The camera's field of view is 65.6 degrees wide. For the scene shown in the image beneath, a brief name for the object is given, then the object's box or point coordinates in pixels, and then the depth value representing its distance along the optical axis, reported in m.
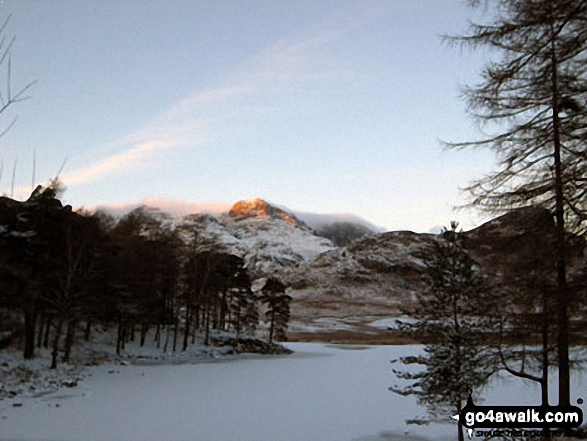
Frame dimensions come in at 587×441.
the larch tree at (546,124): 8.07
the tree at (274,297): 57.94
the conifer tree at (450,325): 13.95
